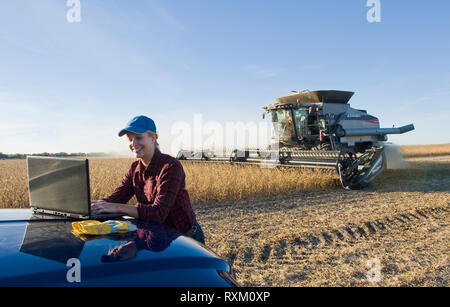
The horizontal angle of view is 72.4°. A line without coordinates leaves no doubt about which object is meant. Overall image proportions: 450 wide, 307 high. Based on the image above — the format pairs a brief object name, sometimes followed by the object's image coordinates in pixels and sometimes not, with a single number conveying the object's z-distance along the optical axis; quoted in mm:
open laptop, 1591
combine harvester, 10016
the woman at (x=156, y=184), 1909
